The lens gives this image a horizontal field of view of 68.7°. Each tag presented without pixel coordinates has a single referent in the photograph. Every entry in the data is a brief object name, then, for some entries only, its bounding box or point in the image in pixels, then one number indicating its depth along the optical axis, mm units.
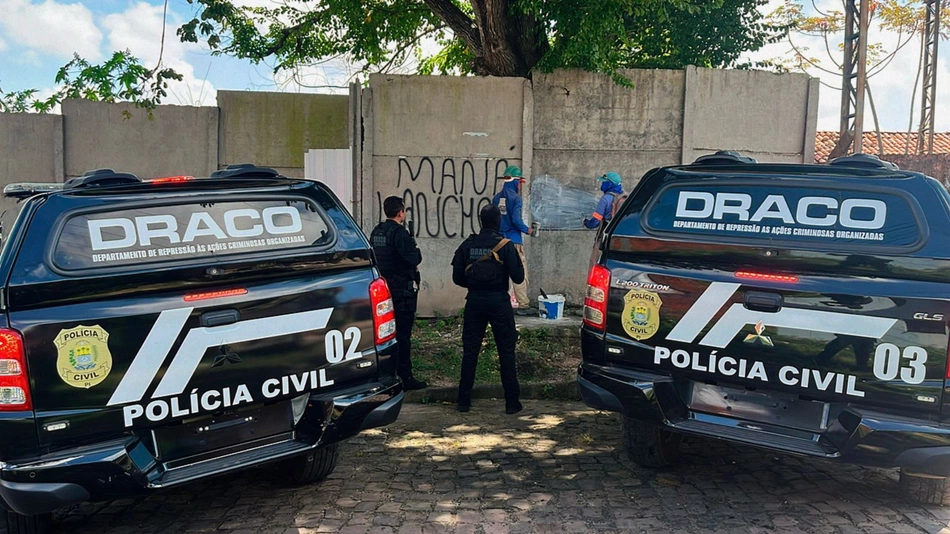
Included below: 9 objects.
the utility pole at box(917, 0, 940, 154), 17266
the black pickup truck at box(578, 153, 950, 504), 3309
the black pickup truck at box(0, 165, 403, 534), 2932
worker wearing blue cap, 8328
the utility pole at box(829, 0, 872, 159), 11648
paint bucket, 8008
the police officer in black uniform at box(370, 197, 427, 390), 6039
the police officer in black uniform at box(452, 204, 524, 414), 5566
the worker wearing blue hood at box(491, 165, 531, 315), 8148
